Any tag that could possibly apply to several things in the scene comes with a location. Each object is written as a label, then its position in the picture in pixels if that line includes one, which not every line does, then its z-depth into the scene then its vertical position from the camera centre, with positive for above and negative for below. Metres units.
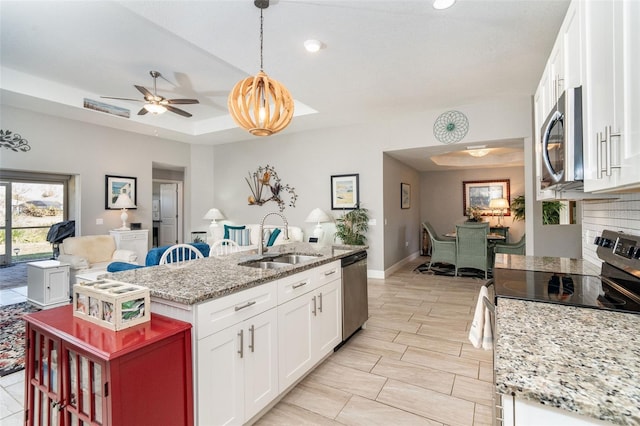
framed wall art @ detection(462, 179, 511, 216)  7.87 +0.55
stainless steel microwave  1.28 +0.32
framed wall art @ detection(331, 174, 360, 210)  5.78 +0.43
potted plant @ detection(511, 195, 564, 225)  5.29 +0.02
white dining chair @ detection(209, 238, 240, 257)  3.44 -0.39
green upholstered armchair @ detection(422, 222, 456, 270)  5.73 -0.68
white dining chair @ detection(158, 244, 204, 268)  2.88 -0.36
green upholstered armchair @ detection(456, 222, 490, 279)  5.37 -0.58
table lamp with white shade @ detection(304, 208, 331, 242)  5.74 -0.06
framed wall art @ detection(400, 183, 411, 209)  6.81 +0.43
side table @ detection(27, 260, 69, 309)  3.96 -0.89
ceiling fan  3.93 +1.48
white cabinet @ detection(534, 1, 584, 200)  1.39 +0.77
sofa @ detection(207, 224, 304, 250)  5.70 -0.38
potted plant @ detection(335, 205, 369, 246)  5.53 -0.23
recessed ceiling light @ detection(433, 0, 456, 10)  2.32 +1.61
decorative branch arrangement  6.56 +0.62
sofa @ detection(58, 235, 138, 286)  4.46 -0.60
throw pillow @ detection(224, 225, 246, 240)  6.24 -0.26
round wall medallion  4.89 +1.41
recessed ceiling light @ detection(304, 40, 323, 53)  2.89 +1.62
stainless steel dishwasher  2.78 -0.75
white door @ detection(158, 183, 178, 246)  7.80 +0.04
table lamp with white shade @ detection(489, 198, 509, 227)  7.37 +0.21
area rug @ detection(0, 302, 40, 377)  2.52 -1.19
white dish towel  1.60 -0.61
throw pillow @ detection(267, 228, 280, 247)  5.61 -0.40
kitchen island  1.50 -0.63
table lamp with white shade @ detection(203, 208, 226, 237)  7.01 -0.01
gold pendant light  2.31 +0.86
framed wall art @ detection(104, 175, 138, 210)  5.85 +0.54
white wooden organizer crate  1.34 -0.40
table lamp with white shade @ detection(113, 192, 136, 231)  5.73 +0.21
